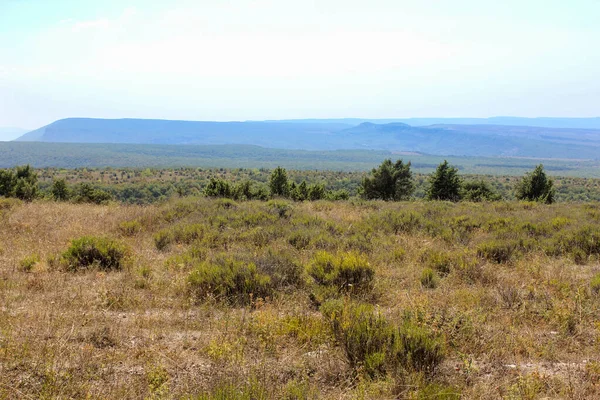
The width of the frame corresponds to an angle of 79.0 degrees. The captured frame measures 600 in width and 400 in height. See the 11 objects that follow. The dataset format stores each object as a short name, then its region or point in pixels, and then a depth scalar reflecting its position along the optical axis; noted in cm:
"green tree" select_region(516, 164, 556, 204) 2551
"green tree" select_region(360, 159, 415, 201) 2798
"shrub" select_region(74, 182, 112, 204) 1828
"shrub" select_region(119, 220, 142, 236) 943
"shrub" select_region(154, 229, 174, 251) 806
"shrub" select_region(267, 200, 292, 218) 1115
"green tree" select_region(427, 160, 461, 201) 2642
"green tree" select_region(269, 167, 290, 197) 2469
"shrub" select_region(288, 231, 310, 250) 792
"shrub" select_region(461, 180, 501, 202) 2667
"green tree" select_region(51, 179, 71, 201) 2458
